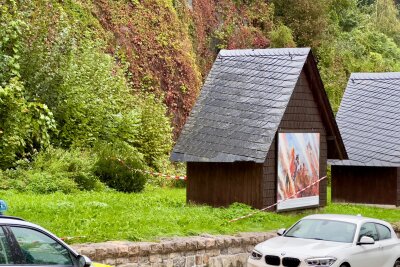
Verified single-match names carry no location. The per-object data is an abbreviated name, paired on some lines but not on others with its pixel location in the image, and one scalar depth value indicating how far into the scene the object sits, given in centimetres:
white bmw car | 1487
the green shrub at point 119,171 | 2617
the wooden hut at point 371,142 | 2947
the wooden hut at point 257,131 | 2173
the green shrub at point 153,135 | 3142
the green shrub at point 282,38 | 4497
